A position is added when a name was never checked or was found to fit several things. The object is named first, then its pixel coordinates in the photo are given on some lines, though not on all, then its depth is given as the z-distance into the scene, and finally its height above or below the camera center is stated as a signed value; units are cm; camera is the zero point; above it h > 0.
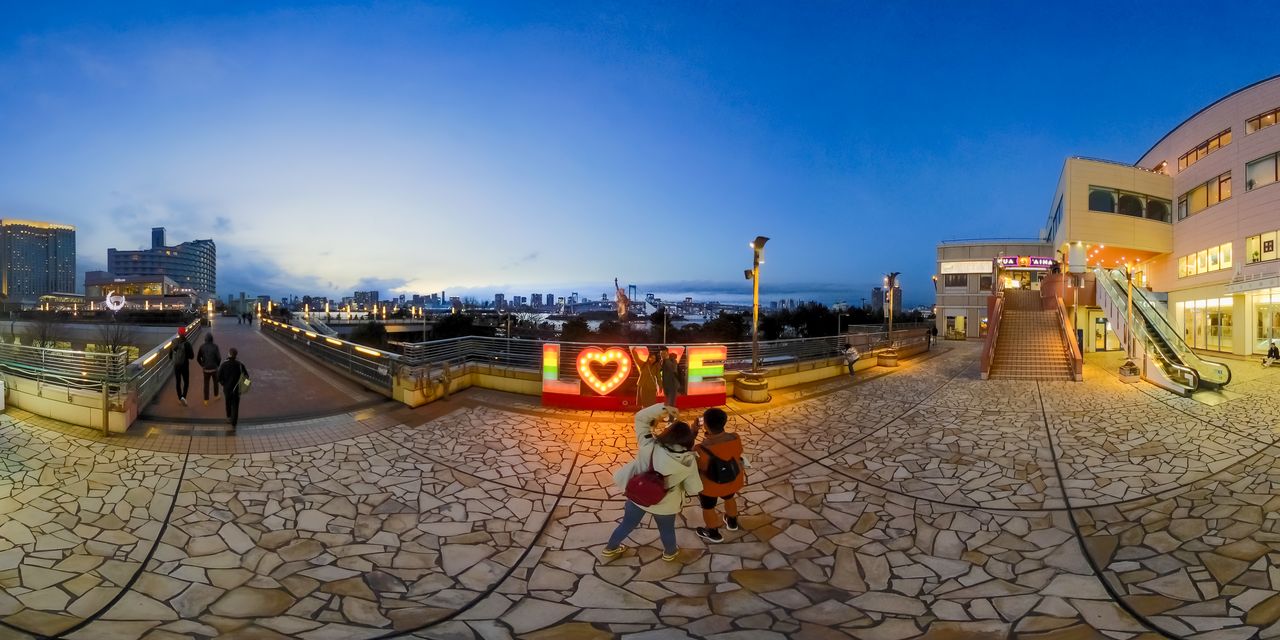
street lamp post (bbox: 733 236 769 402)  1204 -143
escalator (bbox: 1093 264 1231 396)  1326 -104
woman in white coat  452 -140
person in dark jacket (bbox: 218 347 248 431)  885 -127
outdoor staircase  1714 -119
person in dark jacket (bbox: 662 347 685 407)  1032 -128
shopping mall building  2169 +477
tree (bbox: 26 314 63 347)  3949 -169
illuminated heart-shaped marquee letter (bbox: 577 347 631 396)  1097 -114
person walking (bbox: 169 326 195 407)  1049 -120
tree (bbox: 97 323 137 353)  3537 -176
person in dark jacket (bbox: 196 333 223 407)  1062 -101
